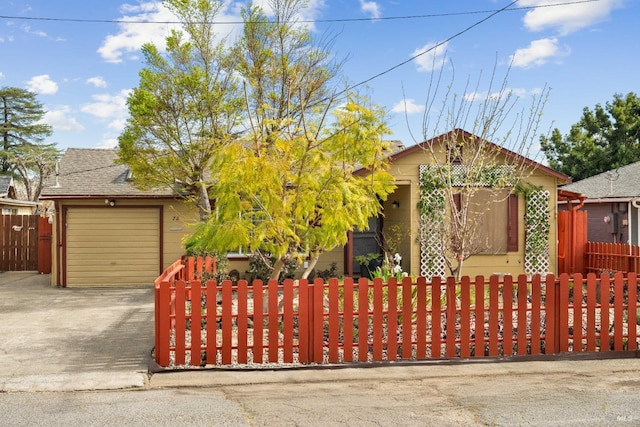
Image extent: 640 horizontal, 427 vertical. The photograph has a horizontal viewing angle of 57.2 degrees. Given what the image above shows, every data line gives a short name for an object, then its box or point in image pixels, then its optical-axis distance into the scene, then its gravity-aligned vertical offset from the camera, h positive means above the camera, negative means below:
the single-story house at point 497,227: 13.79 +0.07
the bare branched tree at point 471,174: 8.48 +1.20
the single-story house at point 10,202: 22.00 +1.14
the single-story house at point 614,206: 17.25 +0.73
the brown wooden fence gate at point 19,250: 19.62 -0.63
